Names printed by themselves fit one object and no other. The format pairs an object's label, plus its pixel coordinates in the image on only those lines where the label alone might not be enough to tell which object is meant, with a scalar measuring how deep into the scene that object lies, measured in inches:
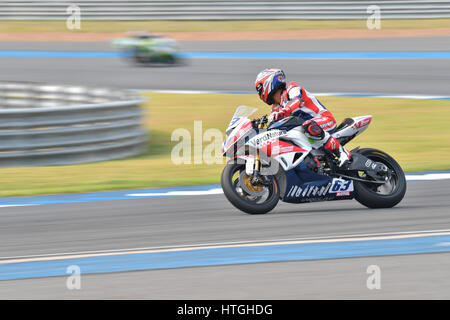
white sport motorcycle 616.4
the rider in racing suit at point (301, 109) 621.0
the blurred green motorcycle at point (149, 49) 1886.2
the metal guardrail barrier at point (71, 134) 919.0
